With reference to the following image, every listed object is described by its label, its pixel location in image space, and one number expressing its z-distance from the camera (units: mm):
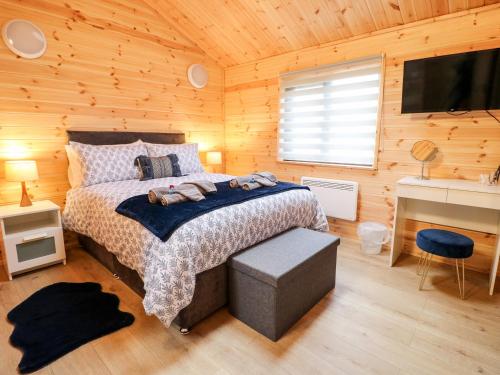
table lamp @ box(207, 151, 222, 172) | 4176
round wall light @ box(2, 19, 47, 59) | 2568
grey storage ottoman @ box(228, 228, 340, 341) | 1715
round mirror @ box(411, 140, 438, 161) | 2633
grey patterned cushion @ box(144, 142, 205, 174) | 3404
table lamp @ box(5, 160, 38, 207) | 2436
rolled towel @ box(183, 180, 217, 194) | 2254
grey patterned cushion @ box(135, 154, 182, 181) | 3092
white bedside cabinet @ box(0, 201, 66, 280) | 2414
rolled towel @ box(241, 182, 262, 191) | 2463
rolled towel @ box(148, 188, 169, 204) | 2023
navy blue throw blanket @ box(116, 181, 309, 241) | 1727
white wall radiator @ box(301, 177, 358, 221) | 3252
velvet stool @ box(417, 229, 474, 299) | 2117
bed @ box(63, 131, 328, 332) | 1634
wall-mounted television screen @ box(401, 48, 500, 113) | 2309
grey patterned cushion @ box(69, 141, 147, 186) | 2820
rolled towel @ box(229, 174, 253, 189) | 2532
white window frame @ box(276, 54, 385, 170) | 2963
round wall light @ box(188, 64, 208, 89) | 4066
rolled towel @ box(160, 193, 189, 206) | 1967
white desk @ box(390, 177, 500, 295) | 2205
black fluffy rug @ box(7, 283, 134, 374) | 1634
